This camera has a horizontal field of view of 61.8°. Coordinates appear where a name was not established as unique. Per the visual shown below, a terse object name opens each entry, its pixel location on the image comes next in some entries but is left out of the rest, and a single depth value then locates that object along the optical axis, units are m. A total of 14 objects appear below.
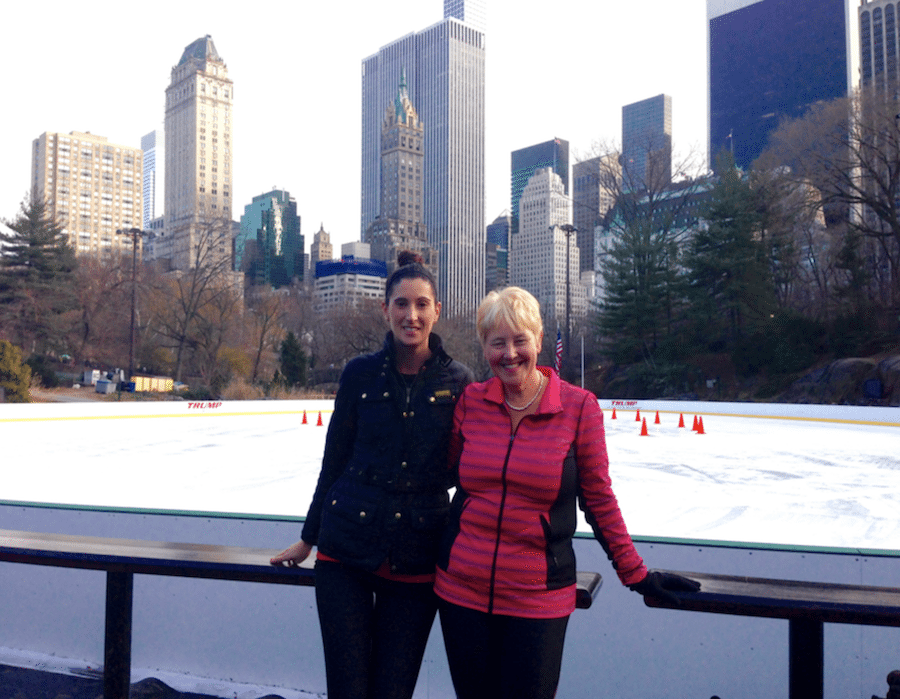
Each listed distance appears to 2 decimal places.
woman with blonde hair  1.86
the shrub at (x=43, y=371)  28.81
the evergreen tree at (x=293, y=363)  30.55
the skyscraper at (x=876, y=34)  92.81
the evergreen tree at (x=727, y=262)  30.81
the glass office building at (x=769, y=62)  100.25
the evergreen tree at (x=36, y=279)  34.91
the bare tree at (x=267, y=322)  43.00
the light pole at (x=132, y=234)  29.69
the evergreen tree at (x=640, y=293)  32.72
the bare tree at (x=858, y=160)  28.05
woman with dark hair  1.97
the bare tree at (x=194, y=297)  39.38
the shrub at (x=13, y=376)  23.03
